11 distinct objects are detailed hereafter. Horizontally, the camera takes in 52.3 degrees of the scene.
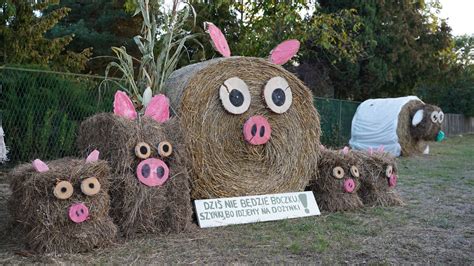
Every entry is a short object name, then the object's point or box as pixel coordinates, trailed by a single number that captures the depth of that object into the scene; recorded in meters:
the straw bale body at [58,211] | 3.23
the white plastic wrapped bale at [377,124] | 12.07
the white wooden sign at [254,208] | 4.23
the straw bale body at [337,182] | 4.93
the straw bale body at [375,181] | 5.18
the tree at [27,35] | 10.13
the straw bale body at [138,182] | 3.70
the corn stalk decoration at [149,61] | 4.79
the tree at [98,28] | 14.61
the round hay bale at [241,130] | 4.38
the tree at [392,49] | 17.11
